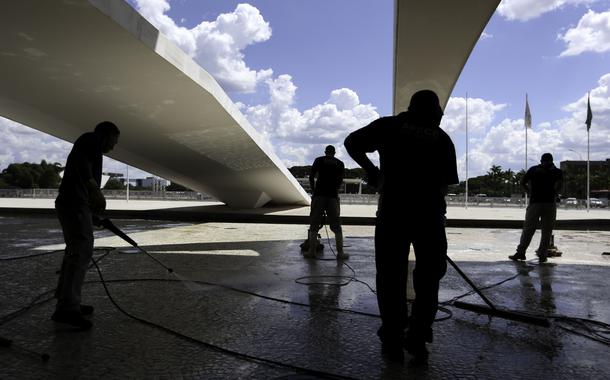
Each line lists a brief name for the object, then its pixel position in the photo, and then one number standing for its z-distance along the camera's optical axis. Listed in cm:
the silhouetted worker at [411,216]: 301
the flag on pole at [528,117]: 3208
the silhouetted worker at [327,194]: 720
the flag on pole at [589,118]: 3242
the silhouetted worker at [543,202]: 717
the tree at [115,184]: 7221
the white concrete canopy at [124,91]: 729
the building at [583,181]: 7874
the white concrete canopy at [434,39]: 770
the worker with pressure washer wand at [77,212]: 360
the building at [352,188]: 8968
